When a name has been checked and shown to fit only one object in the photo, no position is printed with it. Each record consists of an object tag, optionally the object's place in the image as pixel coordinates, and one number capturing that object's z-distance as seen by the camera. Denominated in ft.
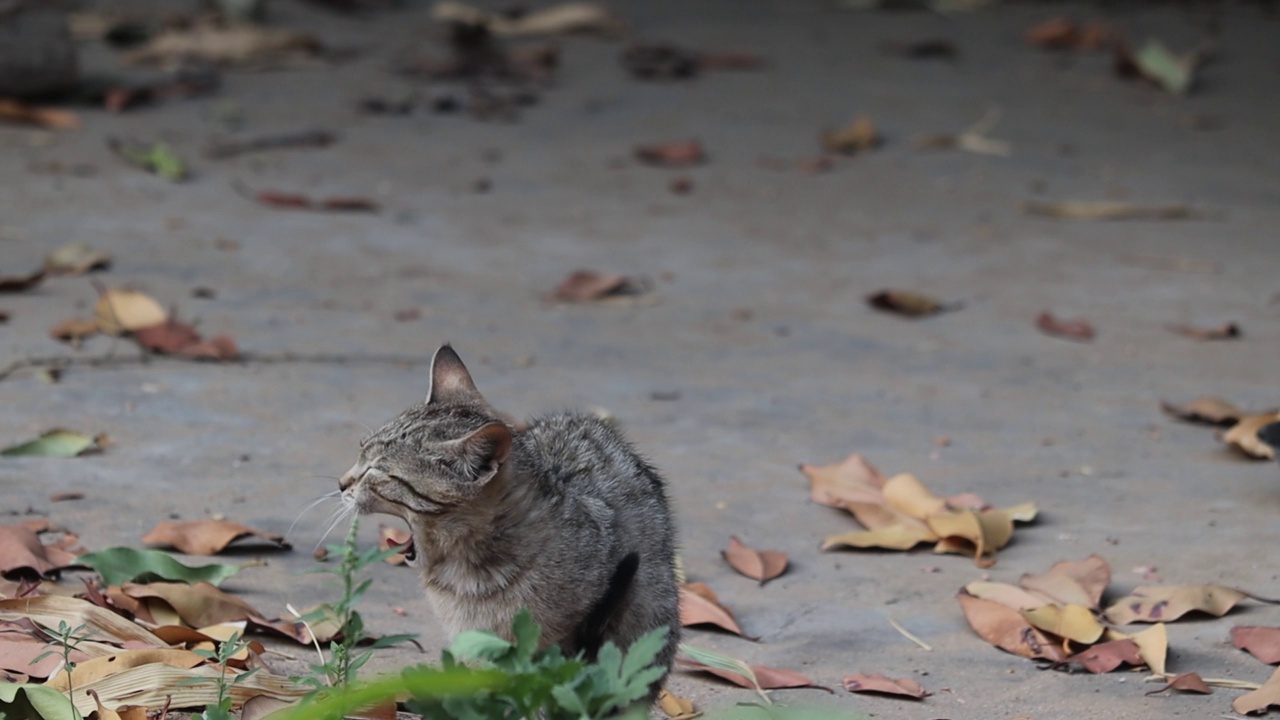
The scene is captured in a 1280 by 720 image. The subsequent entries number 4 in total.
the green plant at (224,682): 17.23
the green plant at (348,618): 17.02
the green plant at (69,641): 18.15
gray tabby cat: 20.22
